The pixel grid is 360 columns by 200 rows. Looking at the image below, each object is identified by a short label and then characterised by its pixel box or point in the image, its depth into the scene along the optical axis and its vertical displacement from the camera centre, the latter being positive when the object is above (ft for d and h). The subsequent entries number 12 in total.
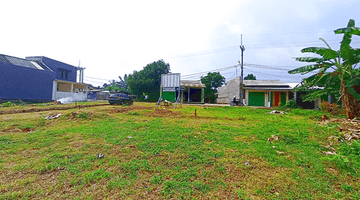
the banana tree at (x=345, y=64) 28.09 +7.79
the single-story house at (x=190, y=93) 95.35 +4.91
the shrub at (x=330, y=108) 39.00 -0.43
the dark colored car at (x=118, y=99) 61.82 +0.18
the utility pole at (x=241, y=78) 84.76 +13.51
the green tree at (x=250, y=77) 161.38 +25.96
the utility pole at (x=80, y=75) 124.26 +17.06
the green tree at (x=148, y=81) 115.44 +13.37
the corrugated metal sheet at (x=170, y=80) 55.88 +7.14
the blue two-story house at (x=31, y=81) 65.41 +7.09
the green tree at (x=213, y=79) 142.41 +19.69
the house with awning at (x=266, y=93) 77.30 +5.36
